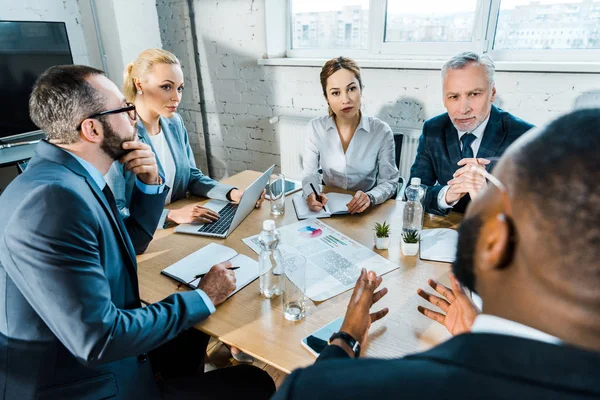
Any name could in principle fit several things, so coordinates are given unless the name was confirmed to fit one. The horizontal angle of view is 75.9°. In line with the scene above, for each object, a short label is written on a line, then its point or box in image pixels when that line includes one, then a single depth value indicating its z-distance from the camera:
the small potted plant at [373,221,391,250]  1.35
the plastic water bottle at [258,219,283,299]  1.16
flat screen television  2.56
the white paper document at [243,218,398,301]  1.17
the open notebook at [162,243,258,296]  1.23
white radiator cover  3.13
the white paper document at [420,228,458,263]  1.32
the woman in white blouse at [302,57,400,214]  2.09
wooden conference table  0.95
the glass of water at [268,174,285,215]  1.70
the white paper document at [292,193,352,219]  1.65
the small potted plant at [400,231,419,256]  1.32
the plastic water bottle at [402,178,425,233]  1.50
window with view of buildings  2.32
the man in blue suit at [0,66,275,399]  0.85
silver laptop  1.52
